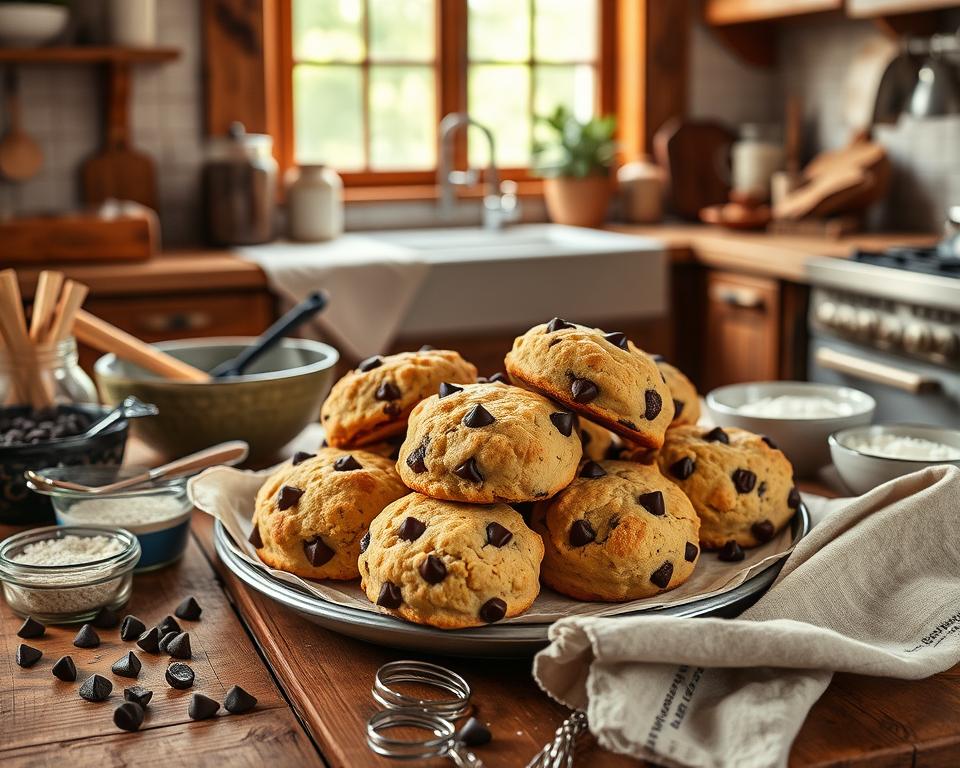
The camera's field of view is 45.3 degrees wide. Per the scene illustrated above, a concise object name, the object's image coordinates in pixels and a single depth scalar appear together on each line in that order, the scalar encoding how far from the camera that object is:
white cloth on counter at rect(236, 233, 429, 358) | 3.10
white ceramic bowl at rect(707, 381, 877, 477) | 1.42
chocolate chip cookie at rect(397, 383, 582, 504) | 0.97
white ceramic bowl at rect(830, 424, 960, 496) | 1.25
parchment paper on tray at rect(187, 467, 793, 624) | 1.00
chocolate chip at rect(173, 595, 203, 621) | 1.11
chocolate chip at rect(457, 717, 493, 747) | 0.84
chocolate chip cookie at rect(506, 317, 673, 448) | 1.04
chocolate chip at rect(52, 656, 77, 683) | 0.97
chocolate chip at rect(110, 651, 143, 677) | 0.98
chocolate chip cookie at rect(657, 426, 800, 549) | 1.14
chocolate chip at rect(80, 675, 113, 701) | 0.93
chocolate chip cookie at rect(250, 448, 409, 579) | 1.05
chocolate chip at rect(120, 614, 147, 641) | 1.06
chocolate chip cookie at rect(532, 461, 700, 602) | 1.00
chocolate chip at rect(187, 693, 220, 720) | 0.90
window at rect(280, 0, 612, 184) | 3.90
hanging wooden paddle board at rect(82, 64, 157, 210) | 3.55
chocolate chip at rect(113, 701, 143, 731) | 0.88
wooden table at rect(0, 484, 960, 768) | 0.84
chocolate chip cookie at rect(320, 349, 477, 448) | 1.15
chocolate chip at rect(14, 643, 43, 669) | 1.00
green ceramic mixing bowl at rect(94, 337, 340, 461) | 1.52
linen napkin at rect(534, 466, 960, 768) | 0.82
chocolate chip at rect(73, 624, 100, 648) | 1.04
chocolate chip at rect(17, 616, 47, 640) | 1.07
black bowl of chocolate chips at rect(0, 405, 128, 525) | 1.30
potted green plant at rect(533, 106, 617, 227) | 3.92
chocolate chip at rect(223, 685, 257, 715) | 0.91
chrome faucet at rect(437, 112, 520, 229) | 3.74
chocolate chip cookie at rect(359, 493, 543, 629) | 0.94
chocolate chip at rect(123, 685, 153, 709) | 0.92
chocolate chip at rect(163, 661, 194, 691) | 0.95
